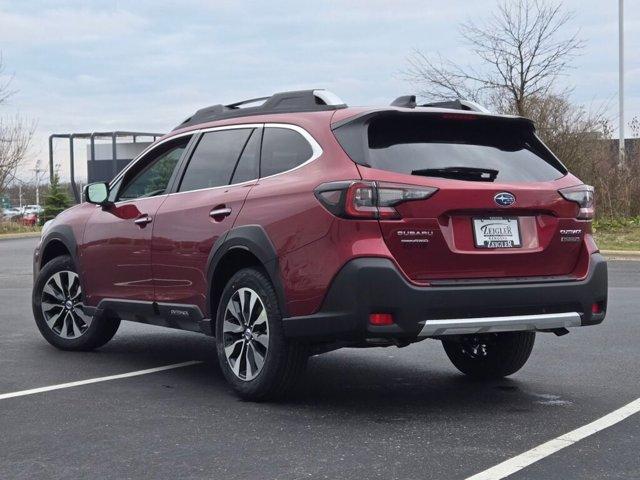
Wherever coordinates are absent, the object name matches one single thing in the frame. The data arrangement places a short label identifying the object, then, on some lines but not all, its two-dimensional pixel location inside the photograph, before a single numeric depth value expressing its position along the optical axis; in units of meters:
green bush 45.97
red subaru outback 5.68
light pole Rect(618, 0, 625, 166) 29.52
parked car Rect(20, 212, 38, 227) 43.69
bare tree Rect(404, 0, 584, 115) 27.97
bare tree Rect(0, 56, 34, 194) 38.19
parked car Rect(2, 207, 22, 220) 41.62
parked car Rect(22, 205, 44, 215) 71.38
